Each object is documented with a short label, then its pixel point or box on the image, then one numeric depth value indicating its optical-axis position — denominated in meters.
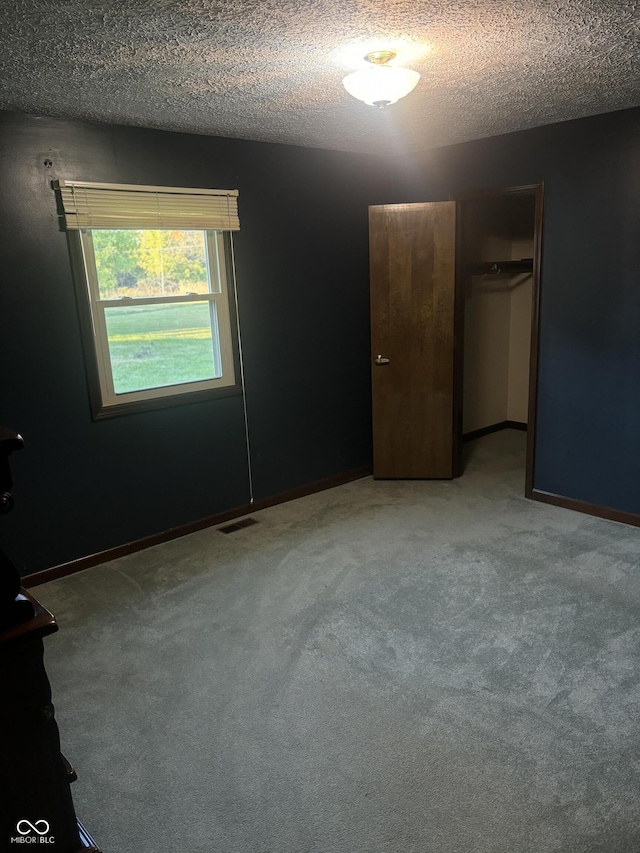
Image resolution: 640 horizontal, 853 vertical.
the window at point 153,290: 3.42
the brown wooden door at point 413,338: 4.46
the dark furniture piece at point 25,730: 1.29
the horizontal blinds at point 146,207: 3.28
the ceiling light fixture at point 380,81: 2.46
